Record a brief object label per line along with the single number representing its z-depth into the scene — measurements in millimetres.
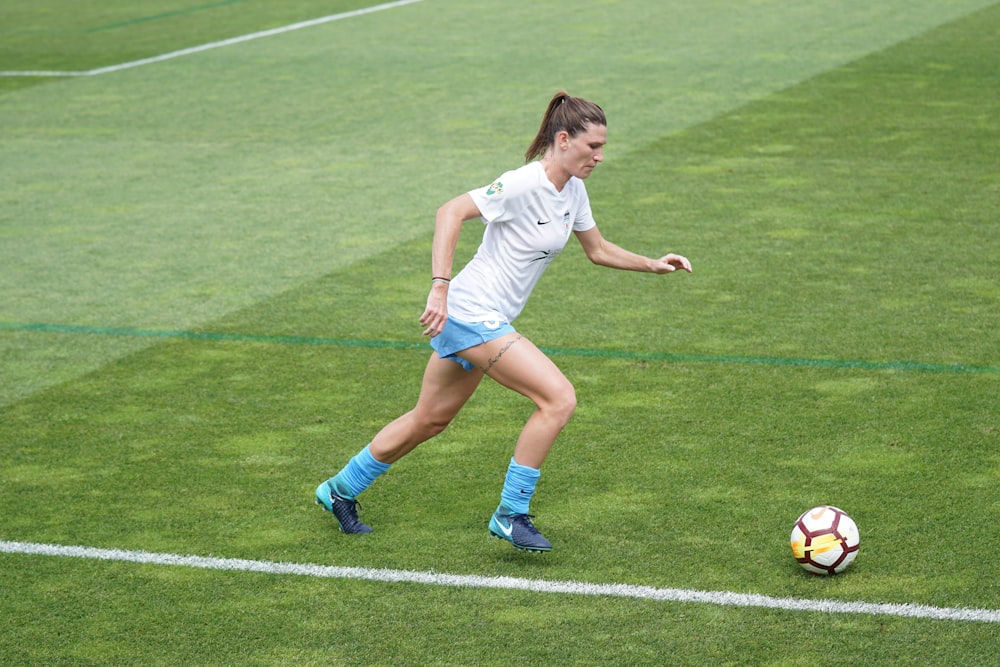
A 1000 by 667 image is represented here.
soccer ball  12609
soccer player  12969
